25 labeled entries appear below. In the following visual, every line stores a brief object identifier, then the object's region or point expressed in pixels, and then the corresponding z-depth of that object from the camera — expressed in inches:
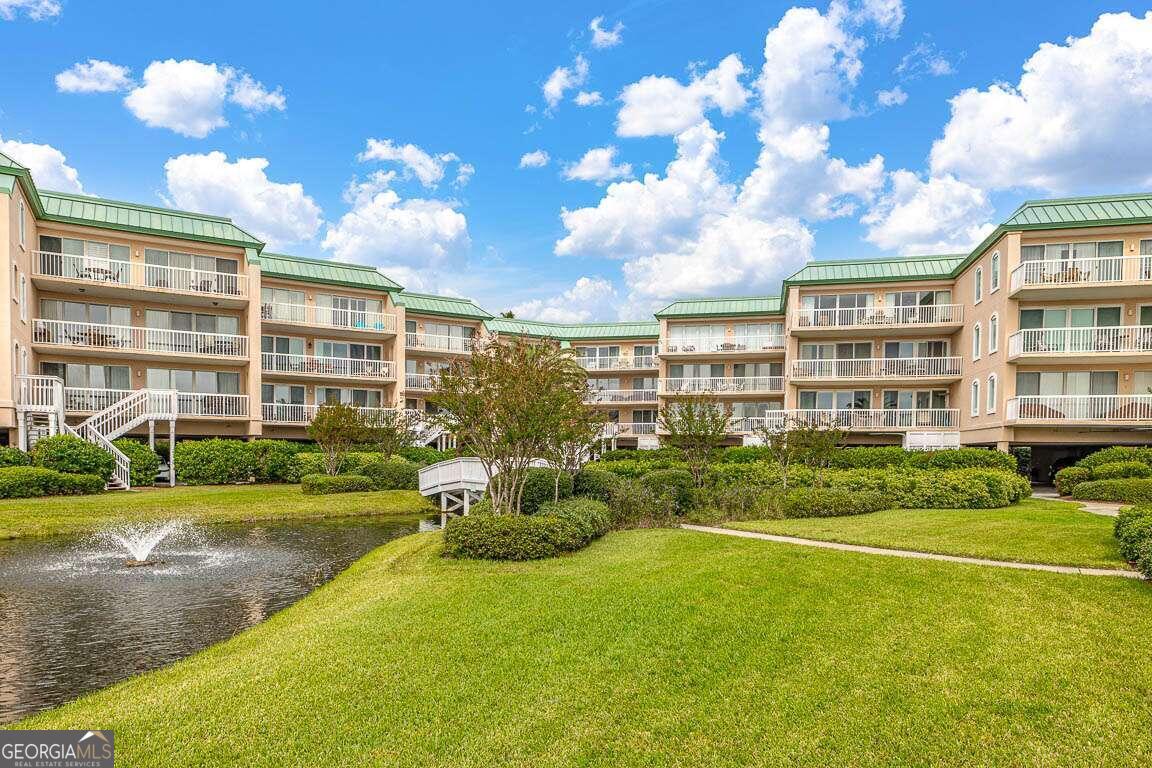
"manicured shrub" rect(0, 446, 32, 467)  831.7
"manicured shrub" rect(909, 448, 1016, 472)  867.4
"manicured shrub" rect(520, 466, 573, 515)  636.7
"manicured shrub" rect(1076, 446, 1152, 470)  809.5
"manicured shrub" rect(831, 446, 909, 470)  1009.5
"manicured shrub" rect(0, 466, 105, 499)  784.9
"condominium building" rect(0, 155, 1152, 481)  997.2
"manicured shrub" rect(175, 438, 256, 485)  1026.1
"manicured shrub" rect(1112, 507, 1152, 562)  384.5
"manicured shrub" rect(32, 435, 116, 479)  855.1
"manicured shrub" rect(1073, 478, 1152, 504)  681.0
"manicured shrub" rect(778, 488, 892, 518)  681.0
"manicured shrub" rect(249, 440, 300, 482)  1085.8
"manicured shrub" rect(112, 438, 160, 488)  947.3
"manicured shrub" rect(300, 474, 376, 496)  974.4
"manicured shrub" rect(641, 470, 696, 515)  749.3
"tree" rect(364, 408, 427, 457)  1149.1
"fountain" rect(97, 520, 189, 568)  557.9
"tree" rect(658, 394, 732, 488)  837.2
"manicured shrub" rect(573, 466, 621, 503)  712.4
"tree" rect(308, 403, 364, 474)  1012.5
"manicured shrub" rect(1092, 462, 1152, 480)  756.0
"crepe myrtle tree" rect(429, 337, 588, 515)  554.6
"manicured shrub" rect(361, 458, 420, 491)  1075.9
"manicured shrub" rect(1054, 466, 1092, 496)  792.9
